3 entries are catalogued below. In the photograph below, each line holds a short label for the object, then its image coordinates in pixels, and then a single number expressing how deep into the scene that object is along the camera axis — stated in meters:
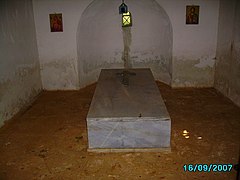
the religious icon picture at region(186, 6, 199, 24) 6.64
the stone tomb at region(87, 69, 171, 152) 3.76
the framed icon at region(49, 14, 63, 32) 6.73
